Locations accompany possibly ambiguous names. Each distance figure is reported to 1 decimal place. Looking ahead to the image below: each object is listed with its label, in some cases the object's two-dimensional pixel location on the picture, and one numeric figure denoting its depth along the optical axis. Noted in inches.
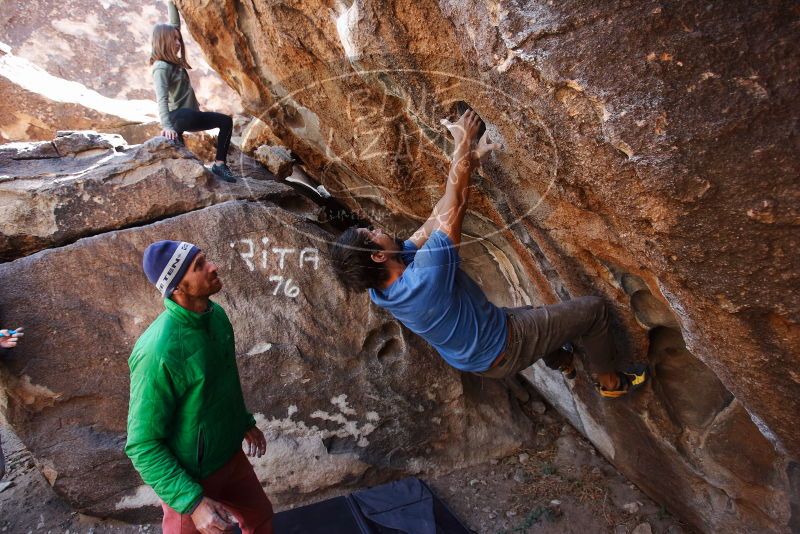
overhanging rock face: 54.7
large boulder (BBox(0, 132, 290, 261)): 130.5
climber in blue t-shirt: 87.9
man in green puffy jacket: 70.2
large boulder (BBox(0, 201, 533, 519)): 121.9
